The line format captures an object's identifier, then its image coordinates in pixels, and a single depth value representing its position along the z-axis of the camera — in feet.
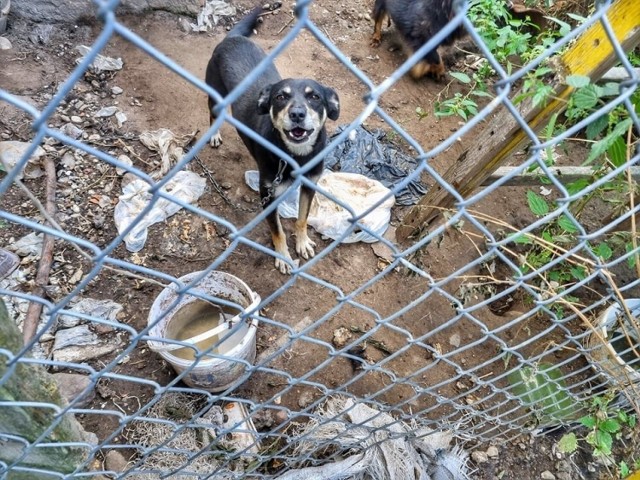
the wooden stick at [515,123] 4.99
